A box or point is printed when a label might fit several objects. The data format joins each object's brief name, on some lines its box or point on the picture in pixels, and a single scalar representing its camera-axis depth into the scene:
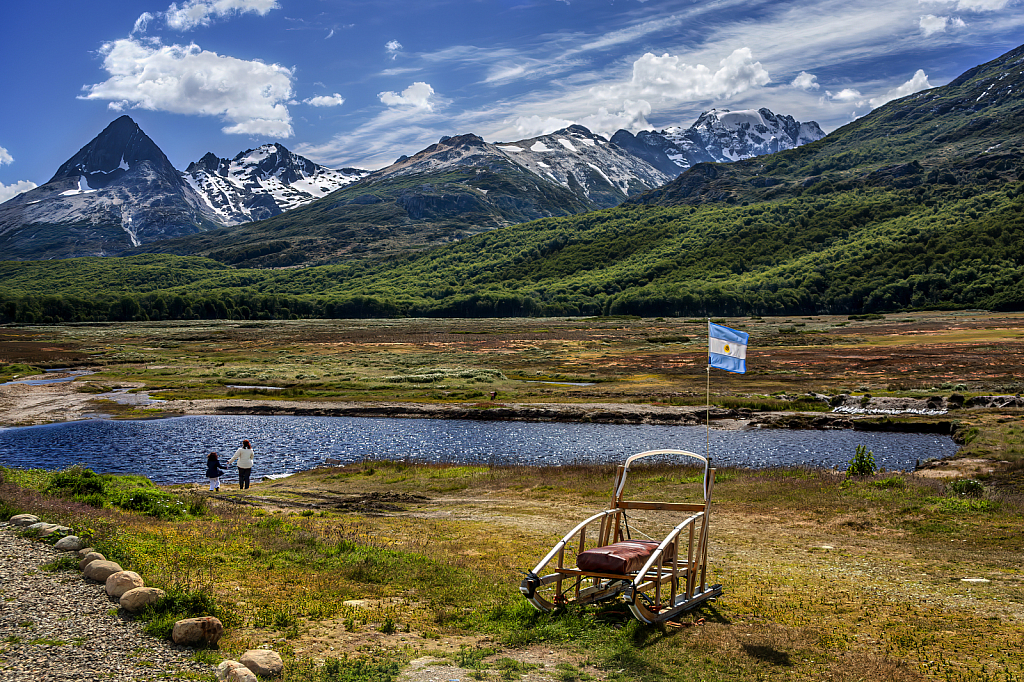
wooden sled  12.56
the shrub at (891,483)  27.08
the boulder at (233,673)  9.71
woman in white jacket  33.97
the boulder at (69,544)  14.90
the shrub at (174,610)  11.39
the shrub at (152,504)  21.47
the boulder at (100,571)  13.37
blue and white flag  15.23
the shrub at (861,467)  30.83
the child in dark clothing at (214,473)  33.25
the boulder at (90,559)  13.94
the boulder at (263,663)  10.33
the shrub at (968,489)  25.10
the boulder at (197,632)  11.03
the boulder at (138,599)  11.99
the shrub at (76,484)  21.92
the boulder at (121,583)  12.61
